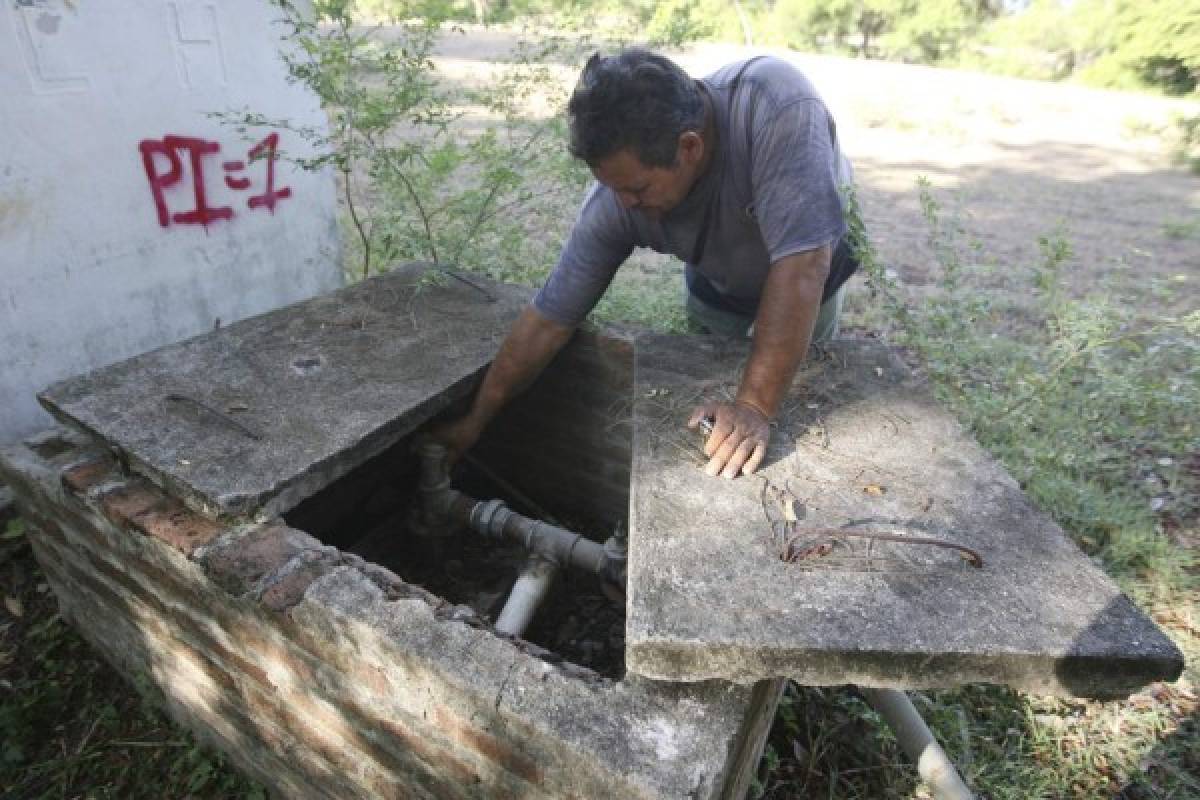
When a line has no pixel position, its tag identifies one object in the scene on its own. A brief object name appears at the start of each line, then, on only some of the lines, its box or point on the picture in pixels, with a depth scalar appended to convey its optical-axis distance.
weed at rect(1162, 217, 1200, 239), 6.19
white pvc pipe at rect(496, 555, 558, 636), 2.06
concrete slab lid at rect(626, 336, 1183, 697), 1.22
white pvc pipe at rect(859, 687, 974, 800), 1.75
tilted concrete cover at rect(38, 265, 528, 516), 1.71
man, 1.73
